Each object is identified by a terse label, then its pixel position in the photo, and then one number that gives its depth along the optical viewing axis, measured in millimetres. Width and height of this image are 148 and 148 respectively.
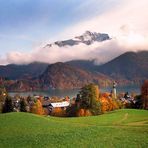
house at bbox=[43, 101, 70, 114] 102130
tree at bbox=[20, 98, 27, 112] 68184
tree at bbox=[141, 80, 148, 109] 64865
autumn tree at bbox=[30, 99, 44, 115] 75493
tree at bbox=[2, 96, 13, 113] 65379
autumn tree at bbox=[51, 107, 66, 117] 74834
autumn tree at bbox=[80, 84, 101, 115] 56989
